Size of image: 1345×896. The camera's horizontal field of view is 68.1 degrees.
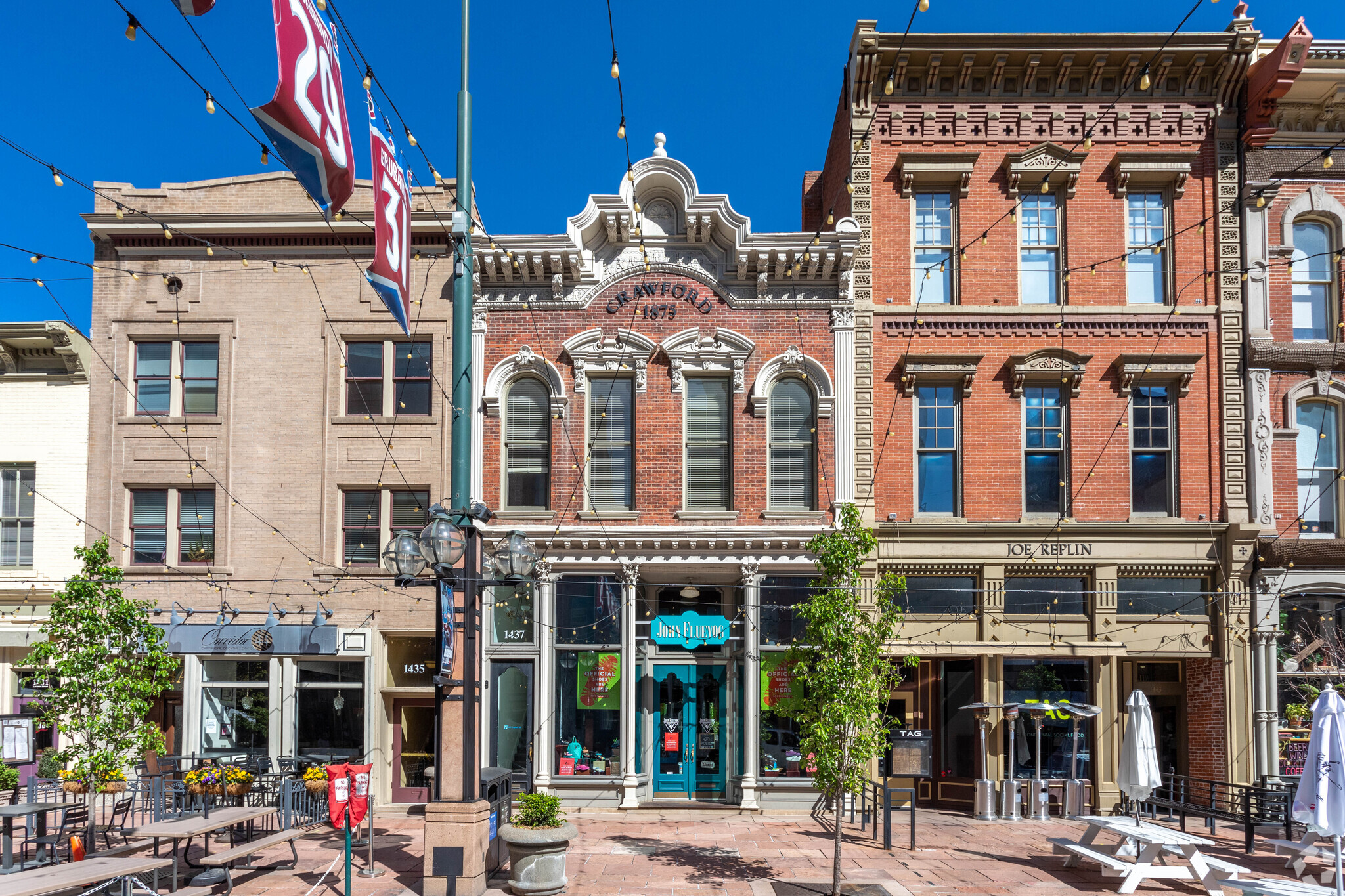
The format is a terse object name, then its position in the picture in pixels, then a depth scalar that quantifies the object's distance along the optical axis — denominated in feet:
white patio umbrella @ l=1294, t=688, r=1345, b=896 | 33.86
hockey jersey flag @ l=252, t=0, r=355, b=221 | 21.06
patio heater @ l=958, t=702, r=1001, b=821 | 55.57
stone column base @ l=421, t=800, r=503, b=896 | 35.88
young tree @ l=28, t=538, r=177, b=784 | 43.42
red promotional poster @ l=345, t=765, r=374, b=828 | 37.91
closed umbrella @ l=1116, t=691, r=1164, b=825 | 43.29
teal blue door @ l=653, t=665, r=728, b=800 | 57.41
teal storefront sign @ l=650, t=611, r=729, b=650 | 58.23
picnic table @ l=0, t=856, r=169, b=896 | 29.14
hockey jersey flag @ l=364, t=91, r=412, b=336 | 31.35
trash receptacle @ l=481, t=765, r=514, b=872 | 39.65
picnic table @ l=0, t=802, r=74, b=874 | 37.06
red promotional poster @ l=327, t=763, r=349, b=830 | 37.45
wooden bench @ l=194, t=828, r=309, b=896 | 36.68
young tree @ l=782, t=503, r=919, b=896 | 38.29
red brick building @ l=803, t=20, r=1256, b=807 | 58.44
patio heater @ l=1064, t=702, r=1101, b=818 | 56.08
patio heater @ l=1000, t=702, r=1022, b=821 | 55.83
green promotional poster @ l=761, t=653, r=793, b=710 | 57.21
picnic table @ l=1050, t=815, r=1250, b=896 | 38.09
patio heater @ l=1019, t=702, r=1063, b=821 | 55.77
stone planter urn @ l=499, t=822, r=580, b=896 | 36.68
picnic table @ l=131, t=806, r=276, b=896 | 36.04
